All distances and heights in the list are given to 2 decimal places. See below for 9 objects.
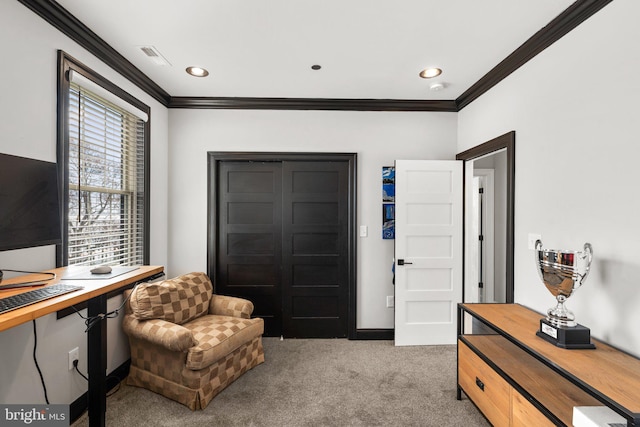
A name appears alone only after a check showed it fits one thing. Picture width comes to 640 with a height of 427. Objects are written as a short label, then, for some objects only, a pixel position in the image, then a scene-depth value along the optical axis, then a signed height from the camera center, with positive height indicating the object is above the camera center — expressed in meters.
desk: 1.41 -0.62
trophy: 1.50 -0.39
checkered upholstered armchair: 2.06 -0.94
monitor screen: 1.25 +0.04
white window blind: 2.05 +0.24
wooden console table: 1.19 -0.88
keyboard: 1.08 -0.33
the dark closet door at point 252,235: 3.26 -0.23
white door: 3.07 -0.37
